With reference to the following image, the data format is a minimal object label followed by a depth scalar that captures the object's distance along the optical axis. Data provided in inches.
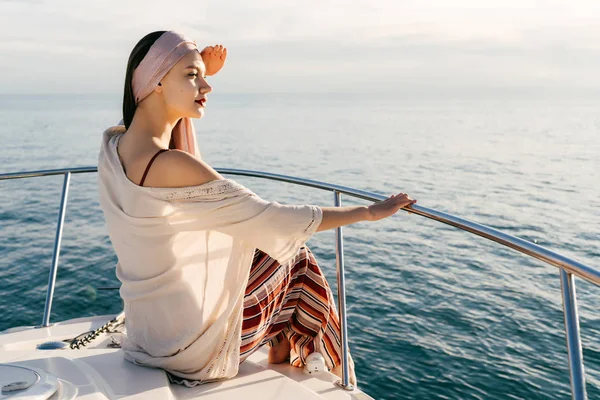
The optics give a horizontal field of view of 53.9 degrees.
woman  65.4
